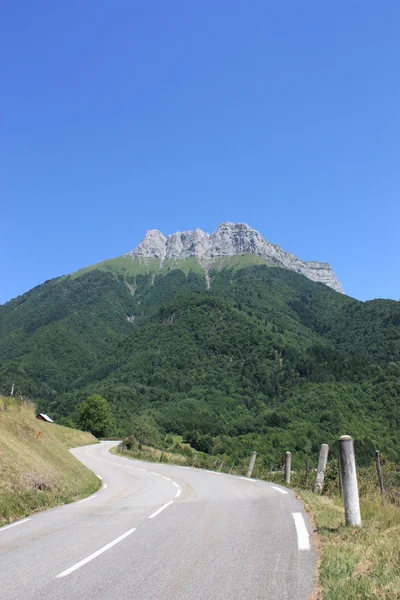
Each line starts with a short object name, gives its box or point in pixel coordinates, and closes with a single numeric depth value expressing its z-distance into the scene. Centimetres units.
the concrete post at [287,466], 1792
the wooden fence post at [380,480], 995
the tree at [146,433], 7552
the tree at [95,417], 9500
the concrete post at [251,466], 2287
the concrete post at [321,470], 1384
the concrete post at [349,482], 696
